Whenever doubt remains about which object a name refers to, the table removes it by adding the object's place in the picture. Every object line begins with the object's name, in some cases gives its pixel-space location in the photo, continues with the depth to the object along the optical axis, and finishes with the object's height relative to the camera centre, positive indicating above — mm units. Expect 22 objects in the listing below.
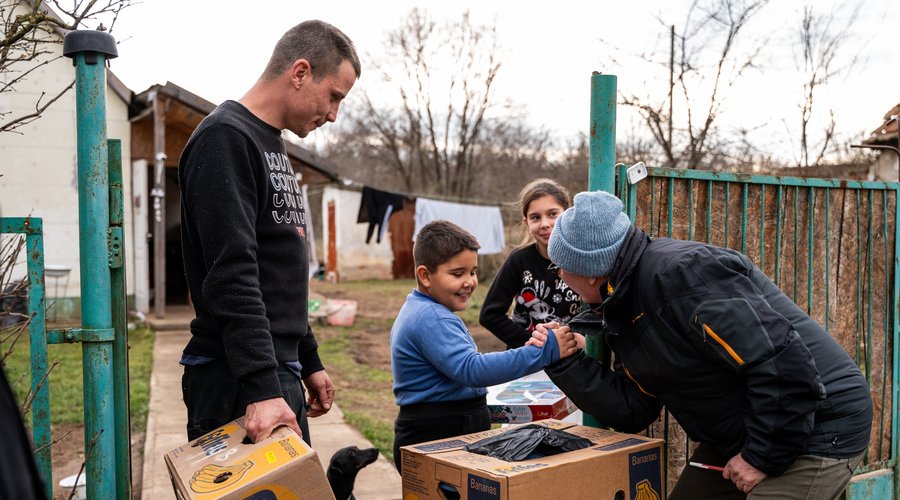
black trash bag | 2213 -678
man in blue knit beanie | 2027 -364
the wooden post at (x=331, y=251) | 23125 -874
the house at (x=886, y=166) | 12430 +1054
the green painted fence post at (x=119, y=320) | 2314 -308
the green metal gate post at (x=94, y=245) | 2215 -68
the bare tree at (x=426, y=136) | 25422 +3287
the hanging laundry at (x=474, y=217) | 17812 +166
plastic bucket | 12617 -1530
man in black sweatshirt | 2010 -46
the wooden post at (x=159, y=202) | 11359 +323
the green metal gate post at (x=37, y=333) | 2201 -332
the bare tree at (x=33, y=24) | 2372 +651
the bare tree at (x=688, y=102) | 7832 +1311
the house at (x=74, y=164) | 10727 +886
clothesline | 20156 +657
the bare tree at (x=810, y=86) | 8367 +1591
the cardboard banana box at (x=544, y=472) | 2014 -712
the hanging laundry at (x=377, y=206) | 17225 +408
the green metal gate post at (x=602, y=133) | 2705 +334
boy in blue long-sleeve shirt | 2547 -457
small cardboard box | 3033 -748
